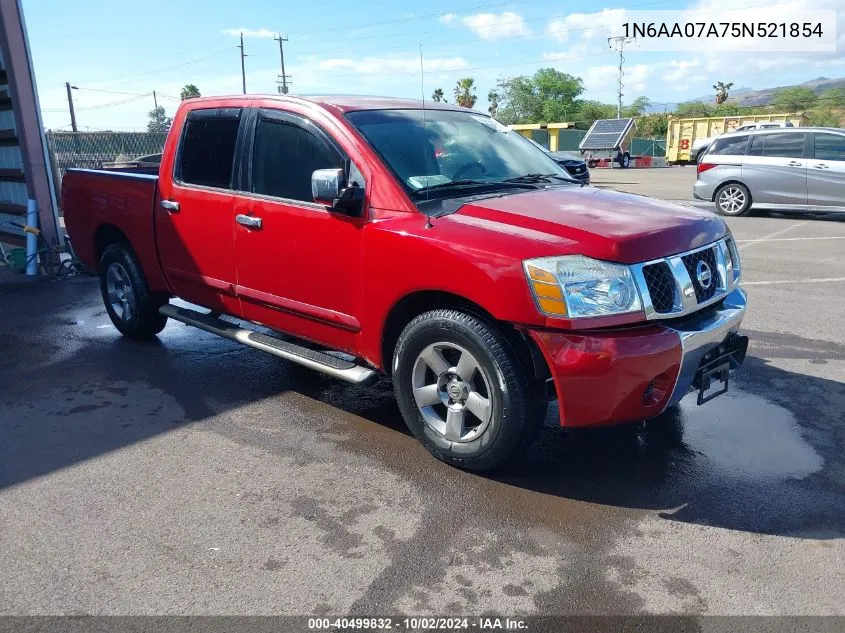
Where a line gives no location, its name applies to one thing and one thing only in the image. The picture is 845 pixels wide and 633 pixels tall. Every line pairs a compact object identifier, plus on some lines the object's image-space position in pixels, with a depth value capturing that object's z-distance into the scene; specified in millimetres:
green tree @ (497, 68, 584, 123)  90500
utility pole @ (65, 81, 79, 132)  63228
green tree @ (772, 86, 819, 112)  67162
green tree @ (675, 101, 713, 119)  71075
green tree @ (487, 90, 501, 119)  85306
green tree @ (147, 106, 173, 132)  87700
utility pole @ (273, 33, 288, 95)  67606
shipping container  37338
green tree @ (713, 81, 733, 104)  86125
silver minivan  12977
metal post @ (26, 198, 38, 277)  9469
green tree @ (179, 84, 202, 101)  78875
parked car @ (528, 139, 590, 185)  9898
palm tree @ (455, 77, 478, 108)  81500
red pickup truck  3268
